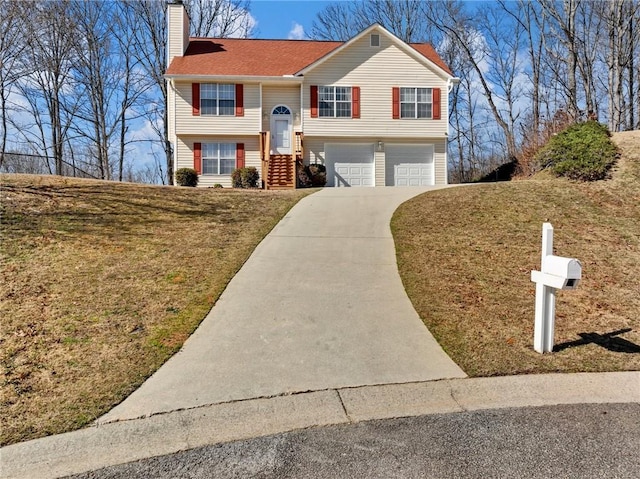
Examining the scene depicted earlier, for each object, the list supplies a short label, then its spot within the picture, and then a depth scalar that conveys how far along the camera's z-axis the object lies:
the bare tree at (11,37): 15.34
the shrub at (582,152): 12.88
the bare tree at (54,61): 24.00
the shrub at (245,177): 18.69
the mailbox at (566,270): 4.08
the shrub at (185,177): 18.62
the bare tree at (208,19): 30.77
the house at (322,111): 19.50
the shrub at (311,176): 19.03
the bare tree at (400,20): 31.98
